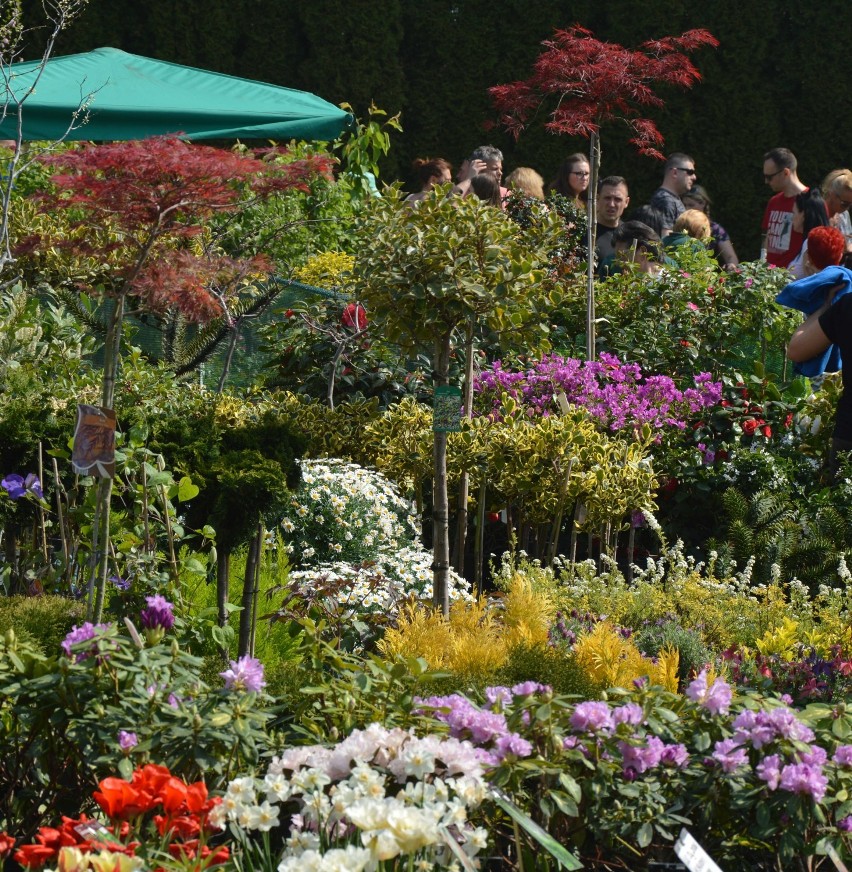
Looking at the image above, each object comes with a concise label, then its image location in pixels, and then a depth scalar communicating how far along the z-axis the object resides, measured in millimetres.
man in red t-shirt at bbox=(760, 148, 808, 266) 18906
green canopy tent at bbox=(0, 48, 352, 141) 17609
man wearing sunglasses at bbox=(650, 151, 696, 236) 18875
